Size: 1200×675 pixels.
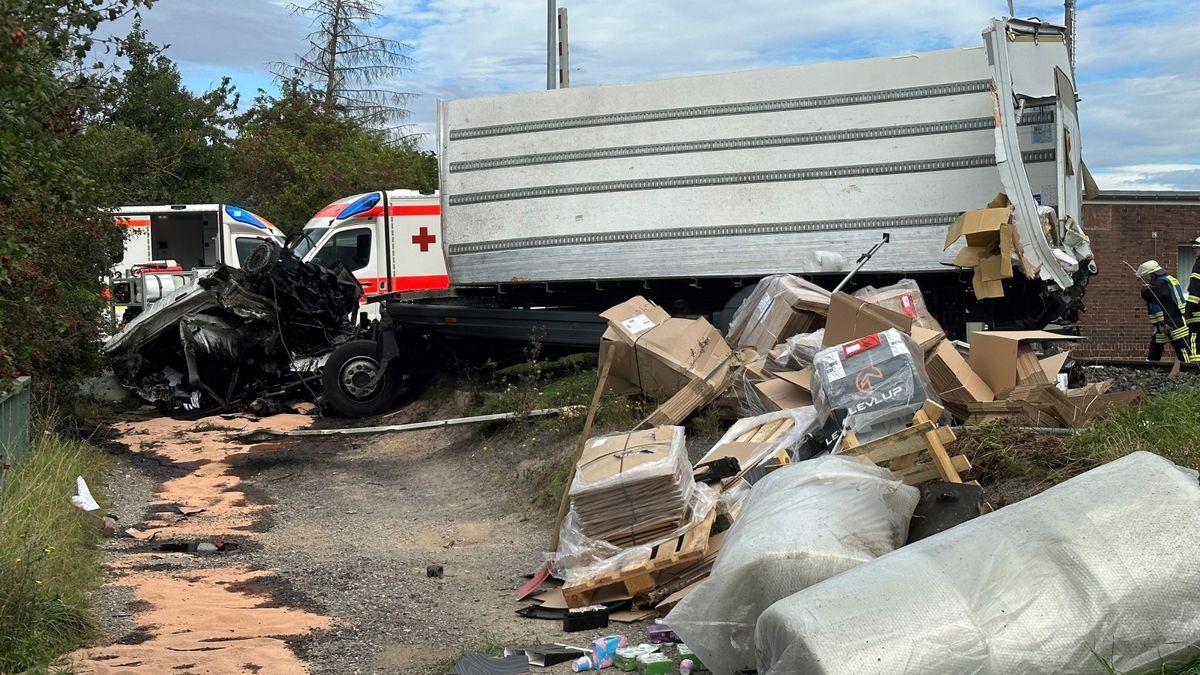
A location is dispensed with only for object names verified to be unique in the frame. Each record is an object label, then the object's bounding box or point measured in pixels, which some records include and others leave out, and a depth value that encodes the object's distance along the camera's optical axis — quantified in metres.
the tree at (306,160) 28.33
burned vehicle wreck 14.39
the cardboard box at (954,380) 7.73
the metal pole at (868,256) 11.12
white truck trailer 11.04
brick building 23.94
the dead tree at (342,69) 35.47
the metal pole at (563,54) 16.84
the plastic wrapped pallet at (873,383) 6.64
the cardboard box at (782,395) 8.34
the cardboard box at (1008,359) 7.86
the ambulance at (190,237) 21.94
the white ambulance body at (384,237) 18.27
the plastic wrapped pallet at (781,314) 9.82
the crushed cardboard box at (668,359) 9.12
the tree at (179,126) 30.55
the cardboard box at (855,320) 8.38
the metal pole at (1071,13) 18.78
